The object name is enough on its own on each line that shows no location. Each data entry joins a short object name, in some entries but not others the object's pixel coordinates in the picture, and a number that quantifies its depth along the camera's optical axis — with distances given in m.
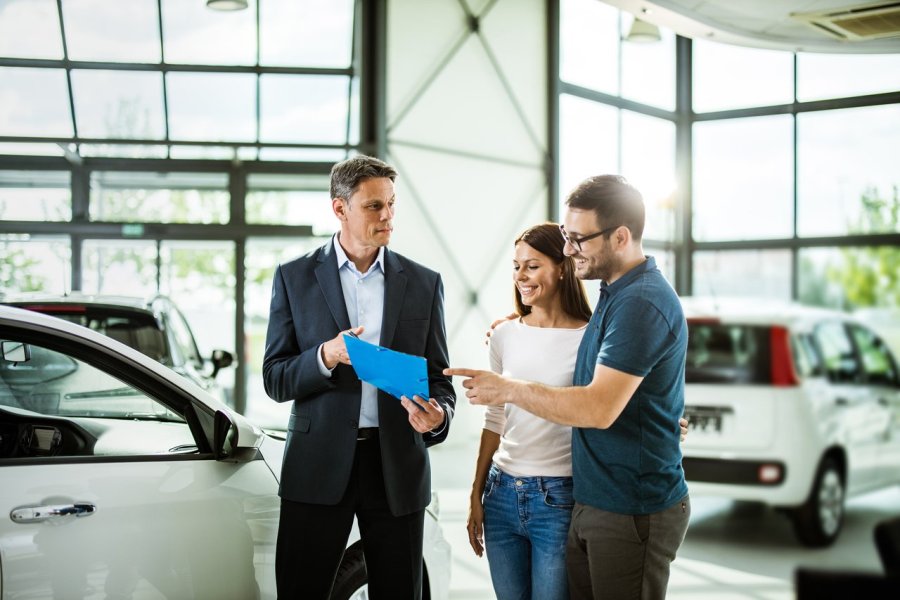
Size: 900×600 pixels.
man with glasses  2.16
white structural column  10.78
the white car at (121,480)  2.41
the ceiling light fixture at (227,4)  8.92
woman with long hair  2.46
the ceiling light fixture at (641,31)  10.33
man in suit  2.52
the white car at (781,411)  5.46
